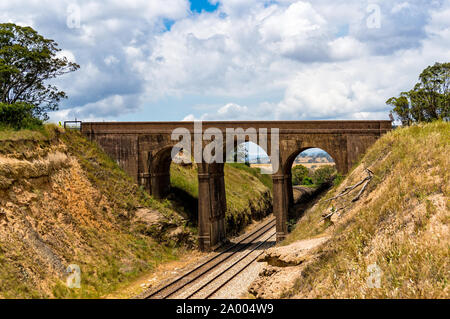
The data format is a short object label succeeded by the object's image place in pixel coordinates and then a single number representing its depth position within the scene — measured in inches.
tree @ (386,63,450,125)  1565.1
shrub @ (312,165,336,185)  3125.7
